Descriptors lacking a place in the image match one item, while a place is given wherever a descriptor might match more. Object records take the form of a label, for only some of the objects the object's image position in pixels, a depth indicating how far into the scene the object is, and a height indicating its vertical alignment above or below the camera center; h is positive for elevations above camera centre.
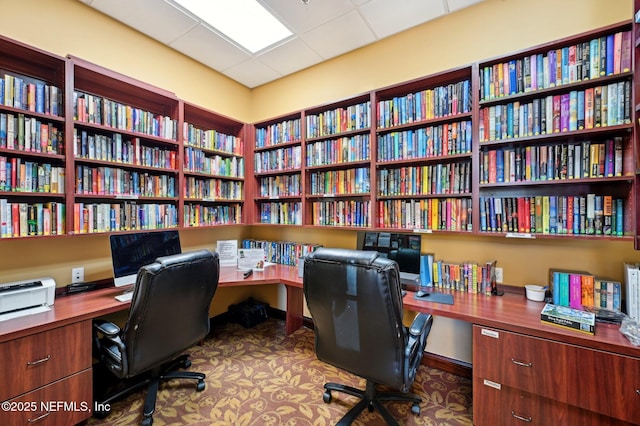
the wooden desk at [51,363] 1.33 -0.84
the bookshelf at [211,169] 2.61 +0.47
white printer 1.51 -0.53
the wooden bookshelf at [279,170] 2.80 +0.46
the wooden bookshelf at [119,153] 1.92 +0.49
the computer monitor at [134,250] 1.93 -0.31
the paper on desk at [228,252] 2.92 -0.46
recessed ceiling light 2.04 +1.65
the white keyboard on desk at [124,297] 1.82 -0.62
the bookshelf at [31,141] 1.64 +0.48
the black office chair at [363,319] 1.31 -0.60
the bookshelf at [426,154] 1.97 +0.47
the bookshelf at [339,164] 2.39 +0.45
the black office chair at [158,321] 1.47 -0.69
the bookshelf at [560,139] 1.52 +0.47
